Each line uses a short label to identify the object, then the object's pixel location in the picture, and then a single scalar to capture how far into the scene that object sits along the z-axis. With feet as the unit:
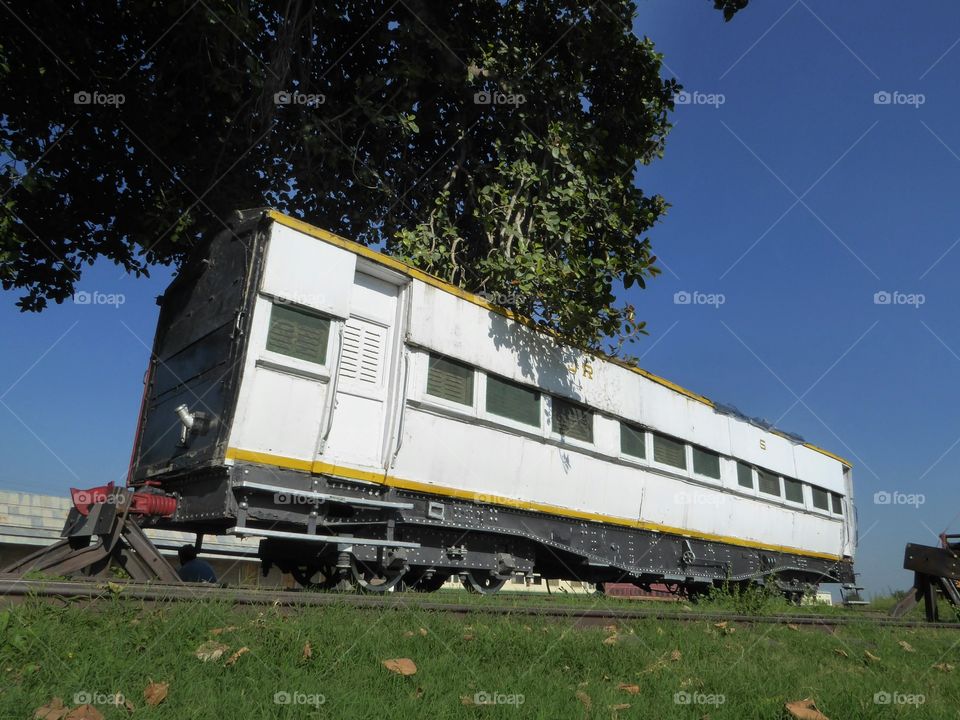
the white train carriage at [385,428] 20.18
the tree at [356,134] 31.37
